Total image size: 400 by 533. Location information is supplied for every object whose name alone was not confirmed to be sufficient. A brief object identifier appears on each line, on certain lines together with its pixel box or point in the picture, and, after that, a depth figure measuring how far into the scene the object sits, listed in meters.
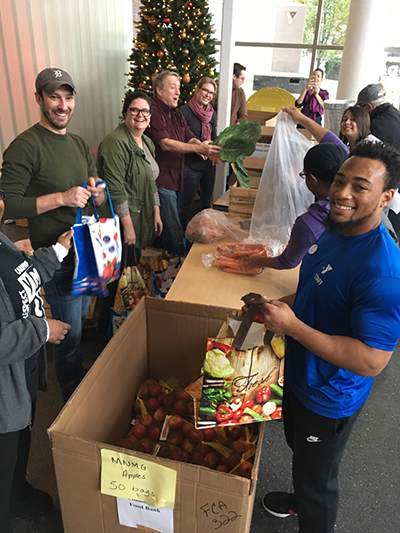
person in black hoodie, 0.99
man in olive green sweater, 1.43
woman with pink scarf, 3.04
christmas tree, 3.73
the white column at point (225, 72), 2.69
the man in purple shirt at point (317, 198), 1.37
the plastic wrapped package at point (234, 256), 1.83
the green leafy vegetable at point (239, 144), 2.34
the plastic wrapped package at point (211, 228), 2.13
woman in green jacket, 2.08
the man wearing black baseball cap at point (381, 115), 2.81
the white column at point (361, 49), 5.16
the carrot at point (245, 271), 1.81
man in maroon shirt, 2.59
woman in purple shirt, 4.82
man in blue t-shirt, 0.86
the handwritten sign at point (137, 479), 0.81
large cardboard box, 0.79
